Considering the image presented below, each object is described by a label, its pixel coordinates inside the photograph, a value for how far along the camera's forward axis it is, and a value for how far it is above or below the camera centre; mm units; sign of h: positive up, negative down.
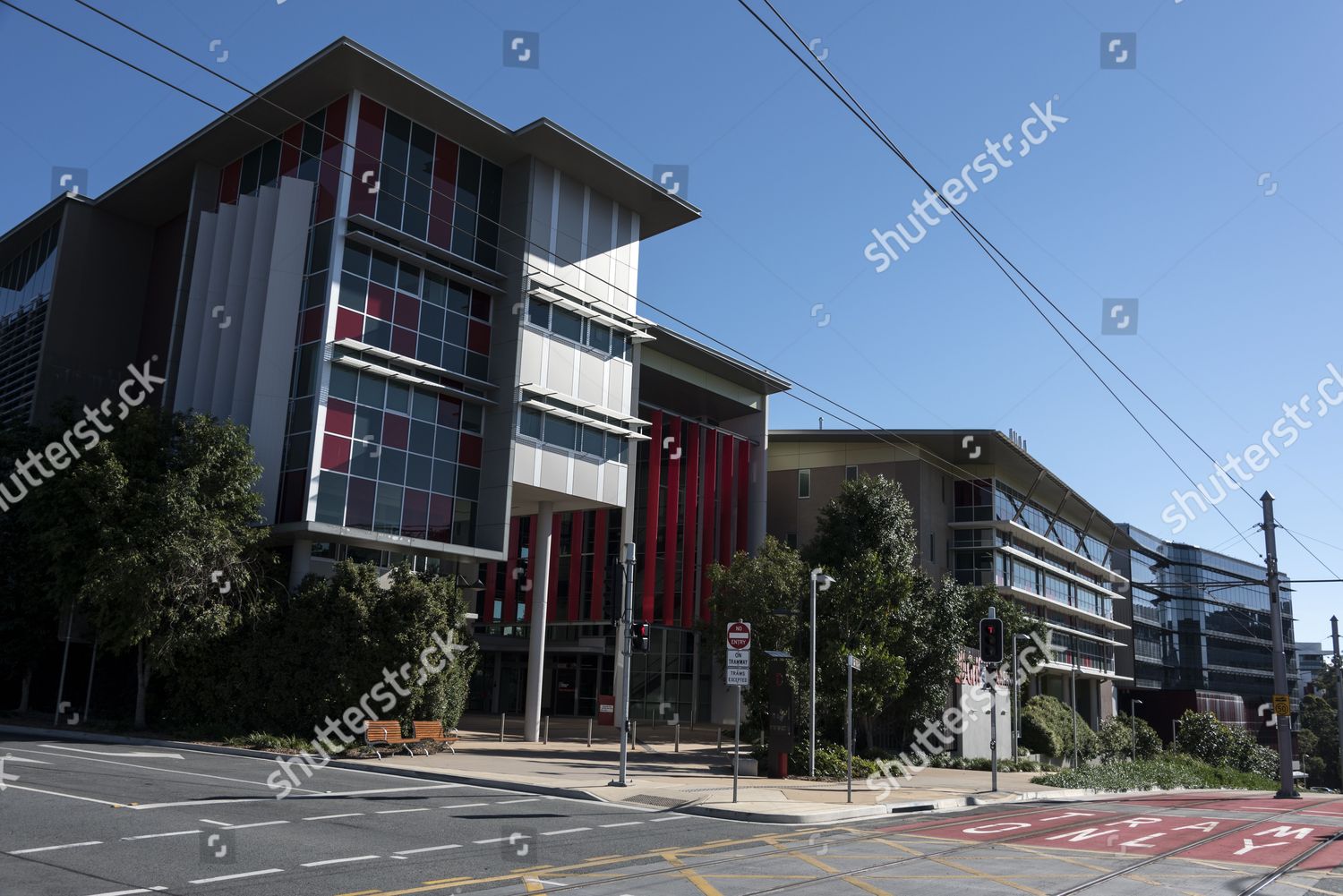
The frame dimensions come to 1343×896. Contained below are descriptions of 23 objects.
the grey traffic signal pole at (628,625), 20812 +841
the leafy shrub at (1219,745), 60781 -3338
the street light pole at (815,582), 23984 +2159
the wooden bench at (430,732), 27125 -1936
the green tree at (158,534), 26562 +2954
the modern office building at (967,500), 60281 +10974
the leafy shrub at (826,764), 25828 -2262
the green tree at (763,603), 28922 +1901
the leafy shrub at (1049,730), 47125 -2224
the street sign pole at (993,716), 23103 -809
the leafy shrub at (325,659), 27438 -156
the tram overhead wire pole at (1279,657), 31297 +1052
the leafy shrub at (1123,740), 57691 -3249
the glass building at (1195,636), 98500 +5249
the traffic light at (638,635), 20797 +626
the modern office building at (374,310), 31297 +11963
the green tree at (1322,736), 86875 -3653
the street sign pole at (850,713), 21470 -826
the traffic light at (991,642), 23344 +857
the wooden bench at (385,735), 25719 -1949
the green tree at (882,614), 28719 +1858
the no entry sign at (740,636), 18891 +614
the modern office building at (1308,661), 168900 +5312
